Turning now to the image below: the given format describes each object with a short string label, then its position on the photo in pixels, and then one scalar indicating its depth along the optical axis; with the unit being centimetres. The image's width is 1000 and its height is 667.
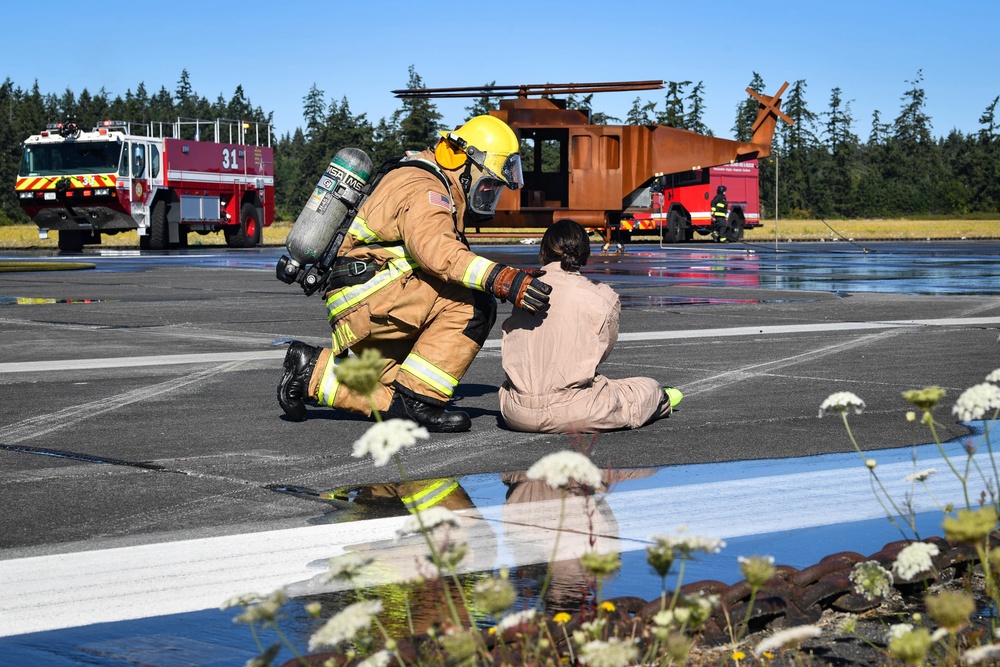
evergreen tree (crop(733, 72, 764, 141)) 12294
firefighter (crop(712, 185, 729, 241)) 4272
